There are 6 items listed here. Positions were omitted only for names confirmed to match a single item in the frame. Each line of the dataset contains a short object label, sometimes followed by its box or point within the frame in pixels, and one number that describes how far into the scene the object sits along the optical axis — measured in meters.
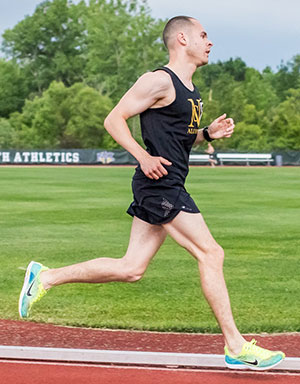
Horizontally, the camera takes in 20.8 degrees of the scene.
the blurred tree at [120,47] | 93.56
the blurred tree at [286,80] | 106.50
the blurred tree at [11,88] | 102.50
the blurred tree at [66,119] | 78.62
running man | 5.09
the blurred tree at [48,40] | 109.06
